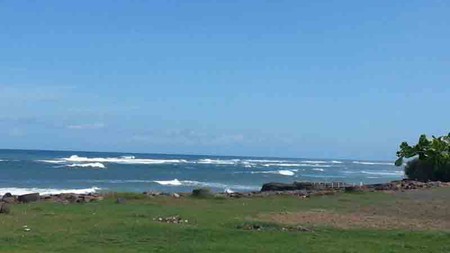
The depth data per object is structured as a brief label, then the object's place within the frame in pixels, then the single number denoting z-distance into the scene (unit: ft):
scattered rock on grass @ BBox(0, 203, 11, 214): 68.82
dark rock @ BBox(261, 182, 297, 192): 114.83
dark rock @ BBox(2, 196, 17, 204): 84.61
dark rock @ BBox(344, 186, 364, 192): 103.86
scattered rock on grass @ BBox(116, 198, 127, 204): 83.50
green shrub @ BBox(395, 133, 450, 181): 134.92
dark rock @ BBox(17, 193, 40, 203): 86.25
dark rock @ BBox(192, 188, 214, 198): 94.13
